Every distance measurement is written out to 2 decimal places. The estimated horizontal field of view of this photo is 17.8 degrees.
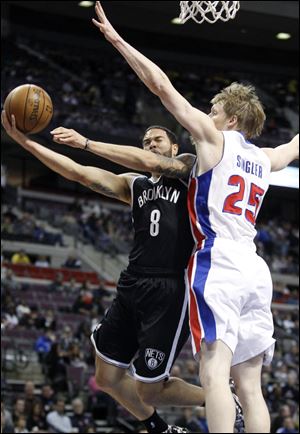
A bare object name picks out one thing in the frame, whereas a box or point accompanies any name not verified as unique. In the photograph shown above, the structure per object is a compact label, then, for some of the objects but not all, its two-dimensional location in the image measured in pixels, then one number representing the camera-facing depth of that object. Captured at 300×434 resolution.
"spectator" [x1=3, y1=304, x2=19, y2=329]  18.61
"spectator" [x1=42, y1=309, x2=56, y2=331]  18.94
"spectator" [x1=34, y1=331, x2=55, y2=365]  17.94
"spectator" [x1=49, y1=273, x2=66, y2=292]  21.38
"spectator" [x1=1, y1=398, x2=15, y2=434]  14.55
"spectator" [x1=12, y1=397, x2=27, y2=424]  15.20
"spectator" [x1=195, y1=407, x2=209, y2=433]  15.92
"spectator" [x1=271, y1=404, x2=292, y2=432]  16.45
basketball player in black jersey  6.66
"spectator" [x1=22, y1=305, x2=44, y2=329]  18.91
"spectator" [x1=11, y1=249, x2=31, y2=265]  22.58
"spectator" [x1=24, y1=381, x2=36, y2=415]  15.51
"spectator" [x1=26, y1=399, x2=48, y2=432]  15.17
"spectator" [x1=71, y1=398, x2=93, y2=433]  15.73
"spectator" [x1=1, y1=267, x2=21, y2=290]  20.42
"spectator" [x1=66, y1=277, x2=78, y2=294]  21.45
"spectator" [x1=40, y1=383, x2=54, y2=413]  15.99
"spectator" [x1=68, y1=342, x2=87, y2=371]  17.67
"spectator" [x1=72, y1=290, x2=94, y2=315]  20.27
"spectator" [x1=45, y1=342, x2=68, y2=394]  17.11
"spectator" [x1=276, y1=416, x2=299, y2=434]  16.00
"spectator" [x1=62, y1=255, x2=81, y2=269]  23.50
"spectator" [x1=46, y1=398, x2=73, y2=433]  15.34
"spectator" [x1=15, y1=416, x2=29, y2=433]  14.68
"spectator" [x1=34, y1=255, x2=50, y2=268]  23.03
